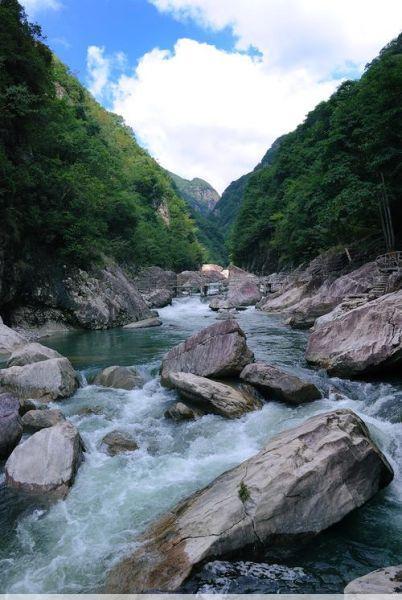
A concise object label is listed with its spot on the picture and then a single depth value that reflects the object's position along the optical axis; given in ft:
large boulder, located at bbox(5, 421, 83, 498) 20.79
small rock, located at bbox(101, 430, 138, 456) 25.16
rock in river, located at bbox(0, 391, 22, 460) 24.14
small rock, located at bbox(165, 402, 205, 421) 29.07
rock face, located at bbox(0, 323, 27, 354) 46.55
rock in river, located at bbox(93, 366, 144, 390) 37.11
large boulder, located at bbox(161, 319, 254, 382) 34.53
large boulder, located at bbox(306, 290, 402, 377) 33.76
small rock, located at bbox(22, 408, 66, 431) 26.86
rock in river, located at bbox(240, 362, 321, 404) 30.25
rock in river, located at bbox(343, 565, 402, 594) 11.38
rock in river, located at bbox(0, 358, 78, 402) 32.68
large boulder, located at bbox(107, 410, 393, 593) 14.69
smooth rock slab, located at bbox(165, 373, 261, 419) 28.73
